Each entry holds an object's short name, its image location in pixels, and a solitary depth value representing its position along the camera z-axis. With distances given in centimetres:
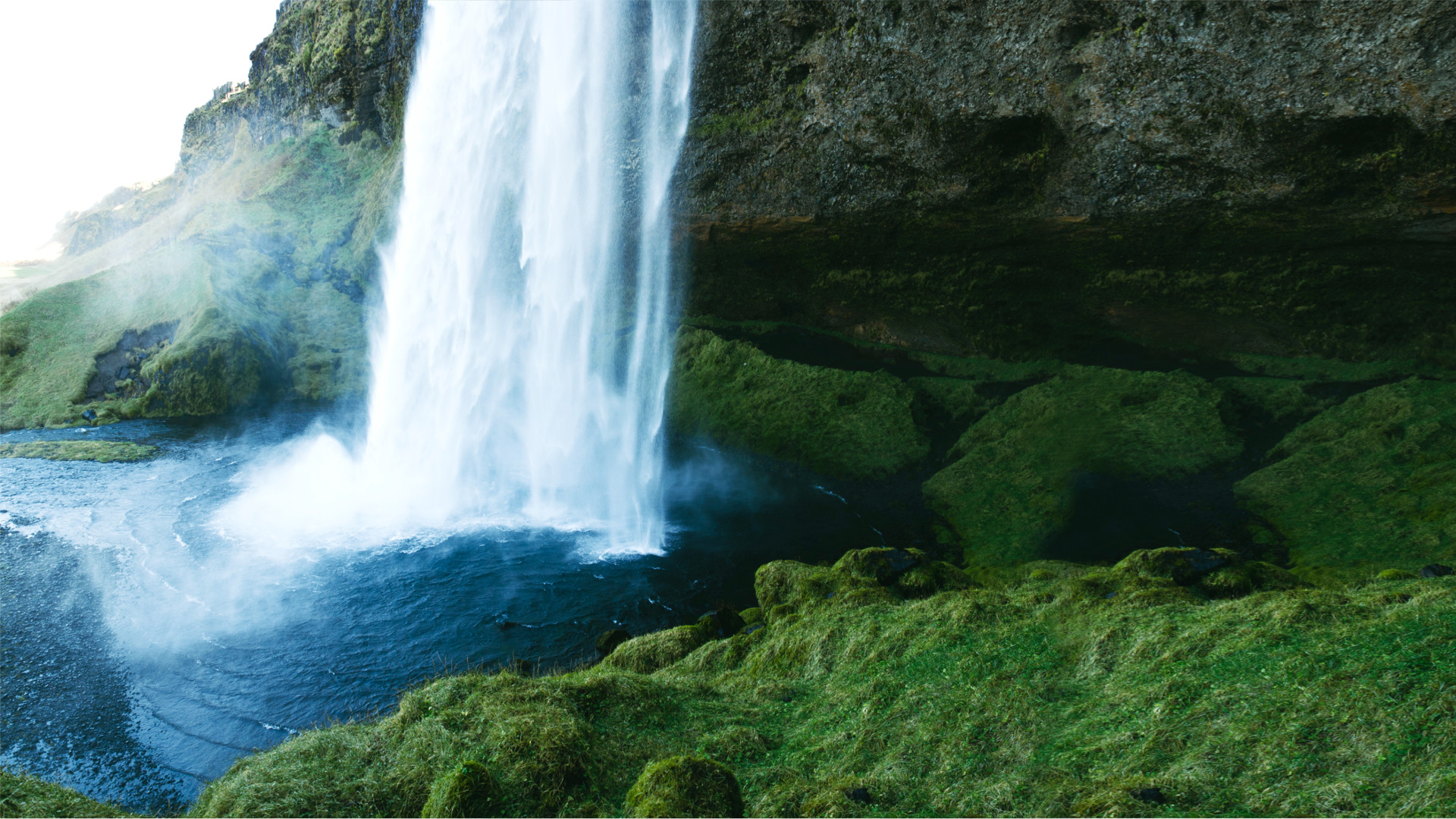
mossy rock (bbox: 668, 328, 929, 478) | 2686
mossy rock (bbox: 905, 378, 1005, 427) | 2691
